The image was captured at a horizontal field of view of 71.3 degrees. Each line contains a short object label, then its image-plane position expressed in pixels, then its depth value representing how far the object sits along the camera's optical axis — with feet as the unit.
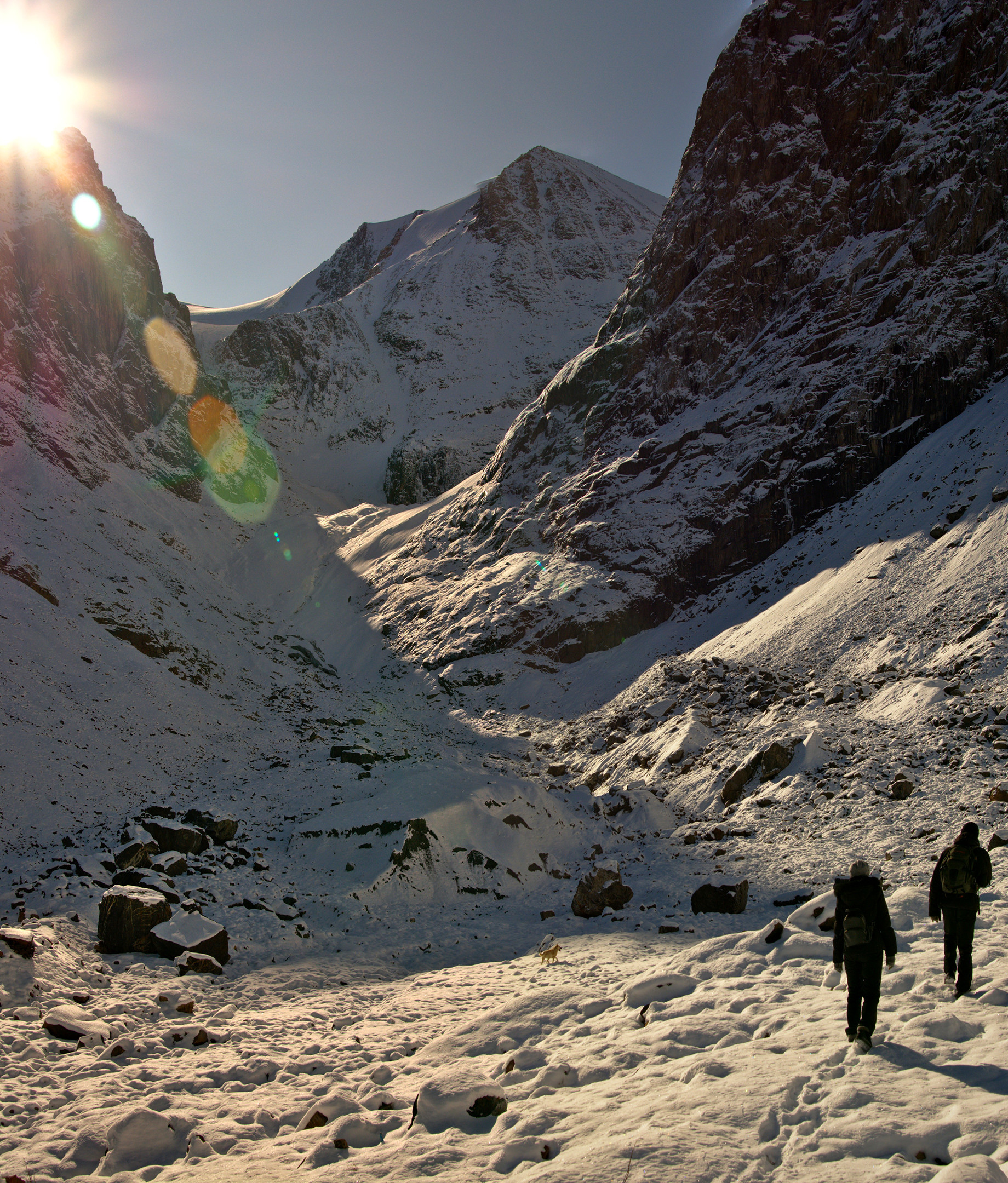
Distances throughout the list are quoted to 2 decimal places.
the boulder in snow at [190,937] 42.04
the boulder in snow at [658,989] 30.60
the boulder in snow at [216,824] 60.54
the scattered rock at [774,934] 33.96
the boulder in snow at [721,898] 47.60
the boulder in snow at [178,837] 56.18
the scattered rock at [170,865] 52.24
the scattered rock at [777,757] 68.57
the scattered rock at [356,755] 81.41
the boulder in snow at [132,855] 51.78
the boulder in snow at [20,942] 36.78
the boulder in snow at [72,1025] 30.96
